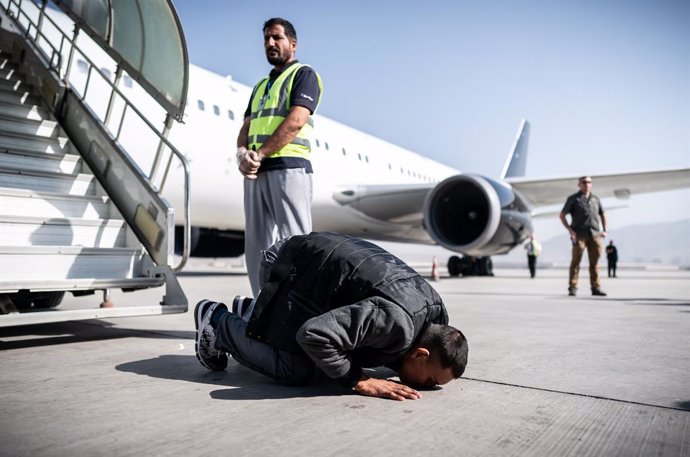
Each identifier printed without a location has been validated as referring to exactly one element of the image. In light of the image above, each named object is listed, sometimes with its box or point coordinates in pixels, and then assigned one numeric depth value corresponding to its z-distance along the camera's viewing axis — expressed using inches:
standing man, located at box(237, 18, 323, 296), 98.6
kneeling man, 58.7
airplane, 253.9
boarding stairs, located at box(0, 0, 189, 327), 99.0
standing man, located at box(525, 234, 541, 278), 462.6
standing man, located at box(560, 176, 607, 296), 217.9
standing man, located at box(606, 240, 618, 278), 511.2
